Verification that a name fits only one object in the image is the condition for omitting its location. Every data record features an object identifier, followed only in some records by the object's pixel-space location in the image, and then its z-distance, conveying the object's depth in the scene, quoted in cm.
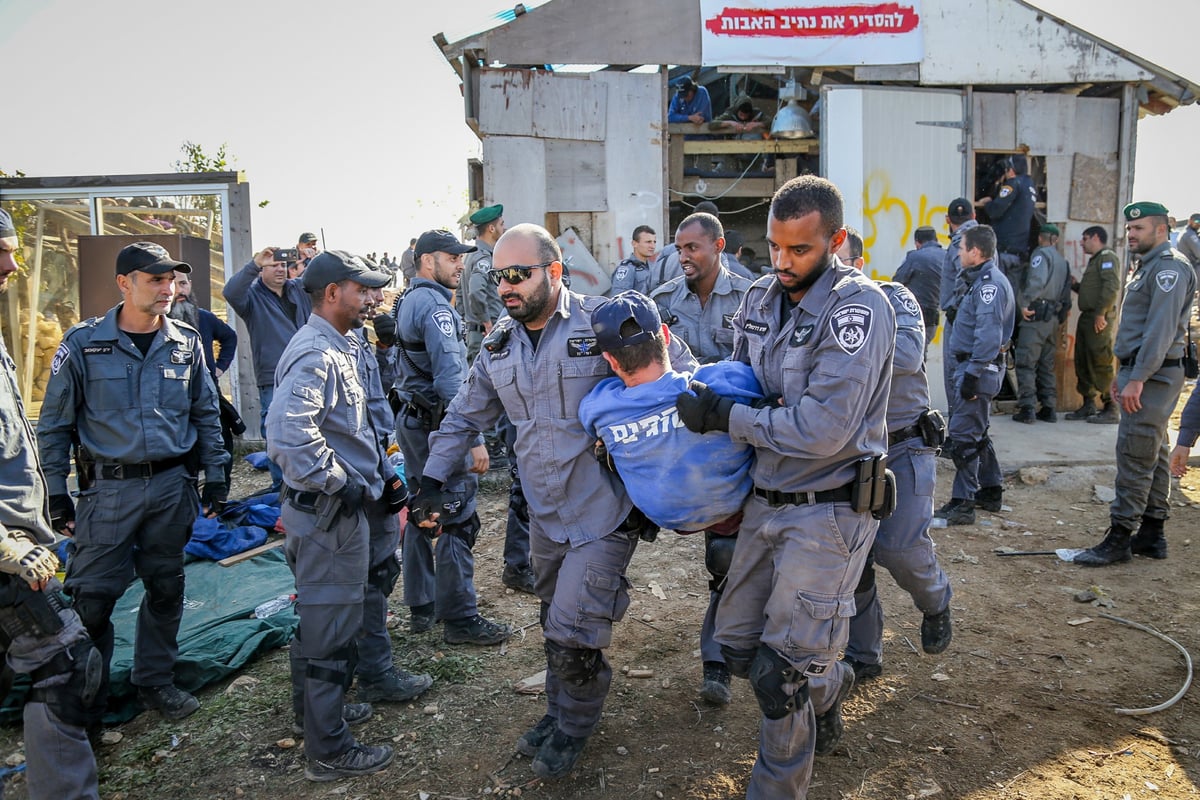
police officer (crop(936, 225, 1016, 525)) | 600
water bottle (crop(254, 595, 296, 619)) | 482
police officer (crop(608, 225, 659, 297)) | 764
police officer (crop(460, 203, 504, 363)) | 732
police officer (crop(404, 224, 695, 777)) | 308
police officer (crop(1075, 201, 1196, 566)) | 497
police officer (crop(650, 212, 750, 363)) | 496
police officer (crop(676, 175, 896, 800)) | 257
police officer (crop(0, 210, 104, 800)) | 272
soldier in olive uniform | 944
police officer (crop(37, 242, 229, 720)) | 363
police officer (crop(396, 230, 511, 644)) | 439
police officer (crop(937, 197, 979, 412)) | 729
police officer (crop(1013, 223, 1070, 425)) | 937
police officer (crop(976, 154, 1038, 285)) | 945
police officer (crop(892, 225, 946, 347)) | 859
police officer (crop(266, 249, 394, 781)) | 314
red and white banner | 908
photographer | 643
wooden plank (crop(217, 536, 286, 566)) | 564
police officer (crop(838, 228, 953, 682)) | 352
